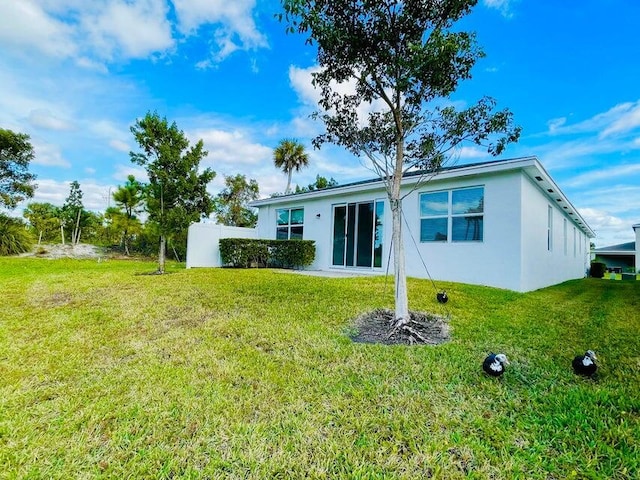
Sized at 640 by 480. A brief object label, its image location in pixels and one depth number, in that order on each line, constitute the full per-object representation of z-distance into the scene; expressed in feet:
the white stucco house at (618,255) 93.71
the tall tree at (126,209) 62.80
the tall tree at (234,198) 79.10
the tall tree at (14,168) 56.49
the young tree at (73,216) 72.96
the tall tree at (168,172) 30.91
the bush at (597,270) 67.62
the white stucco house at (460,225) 24.95
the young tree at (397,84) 12.78
